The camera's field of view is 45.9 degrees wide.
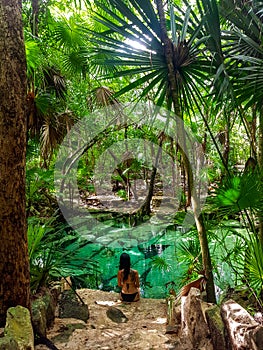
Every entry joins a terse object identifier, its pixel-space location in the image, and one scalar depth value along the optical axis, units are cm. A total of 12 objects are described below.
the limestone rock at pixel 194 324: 206
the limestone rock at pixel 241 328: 133
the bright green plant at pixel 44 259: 253
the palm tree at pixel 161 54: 216
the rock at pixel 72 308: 296
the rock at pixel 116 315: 308
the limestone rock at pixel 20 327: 170
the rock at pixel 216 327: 181
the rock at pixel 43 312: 218
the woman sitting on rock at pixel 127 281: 367
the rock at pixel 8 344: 147
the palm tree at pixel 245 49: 214
